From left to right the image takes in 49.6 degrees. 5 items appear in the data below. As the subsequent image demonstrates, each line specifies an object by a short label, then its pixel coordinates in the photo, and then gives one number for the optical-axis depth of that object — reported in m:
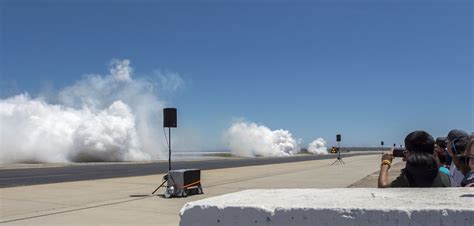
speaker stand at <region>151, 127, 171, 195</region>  16.81
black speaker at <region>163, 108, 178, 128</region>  16.34
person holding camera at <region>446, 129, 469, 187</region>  4.85
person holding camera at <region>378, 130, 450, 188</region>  4.22
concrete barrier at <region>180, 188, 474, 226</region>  3.07
